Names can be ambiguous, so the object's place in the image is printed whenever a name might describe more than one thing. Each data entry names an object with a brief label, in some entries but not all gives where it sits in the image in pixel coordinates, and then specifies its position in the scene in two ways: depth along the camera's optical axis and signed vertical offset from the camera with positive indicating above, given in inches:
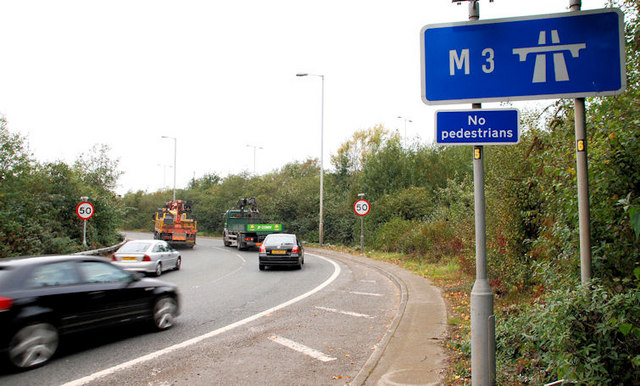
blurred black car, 223.3 -49.8
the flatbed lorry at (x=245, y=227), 1117.7 -26.5
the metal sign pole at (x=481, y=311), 162.1 -34.1
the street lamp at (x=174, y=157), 1856.5 +249.7
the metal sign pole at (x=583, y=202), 150.7 +5.9
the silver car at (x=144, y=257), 604.4 -55.6
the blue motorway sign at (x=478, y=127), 162.2 +33.8
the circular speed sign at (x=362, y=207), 967.5 +23.5
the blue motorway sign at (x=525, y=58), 155.0 +59.3
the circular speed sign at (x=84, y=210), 792.3 +10.9
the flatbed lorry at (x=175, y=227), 1187.9 -28.3
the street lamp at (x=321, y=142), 1218.0 +209.6
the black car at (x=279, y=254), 700.0 -58.0
